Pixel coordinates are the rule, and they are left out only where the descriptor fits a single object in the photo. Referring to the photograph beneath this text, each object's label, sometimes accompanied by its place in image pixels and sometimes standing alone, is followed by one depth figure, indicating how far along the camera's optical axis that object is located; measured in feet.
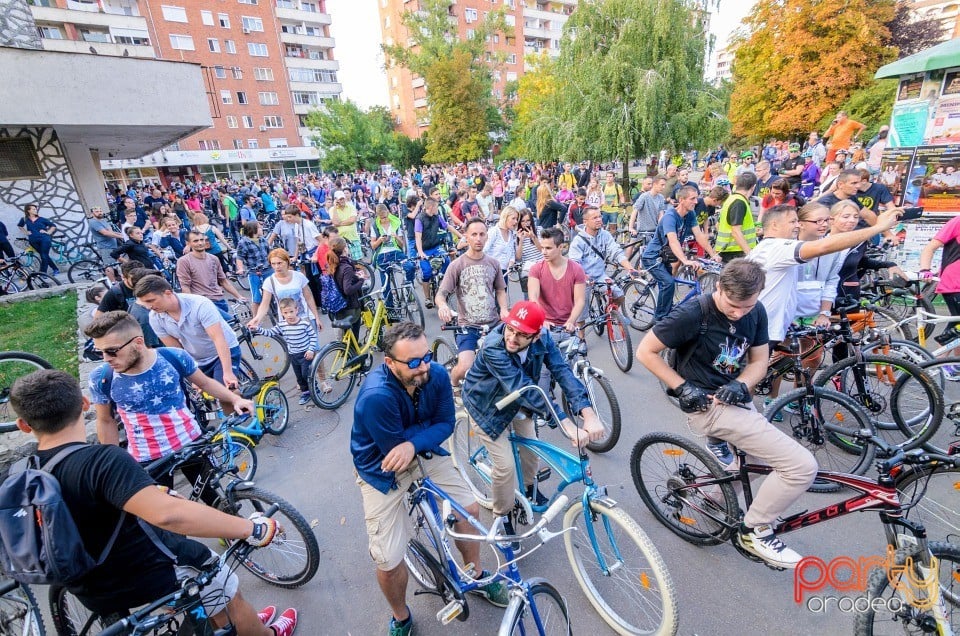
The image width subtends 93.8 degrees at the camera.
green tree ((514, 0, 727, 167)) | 49.24
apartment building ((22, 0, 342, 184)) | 115.24
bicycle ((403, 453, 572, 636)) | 6.95
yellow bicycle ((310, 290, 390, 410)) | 18.08
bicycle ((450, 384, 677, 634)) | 7.83
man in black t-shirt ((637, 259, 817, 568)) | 8.61
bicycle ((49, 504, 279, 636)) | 6.67
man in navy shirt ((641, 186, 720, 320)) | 20.18
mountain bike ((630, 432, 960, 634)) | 6.74
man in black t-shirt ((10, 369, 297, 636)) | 5.94
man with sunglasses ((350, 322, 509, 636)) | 7.91
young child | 16.89
